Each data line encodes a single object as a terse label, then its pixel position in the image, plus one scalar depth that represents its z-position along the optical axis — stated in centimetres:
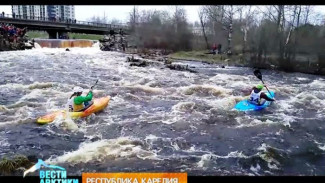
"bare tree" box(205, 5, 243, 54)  2601
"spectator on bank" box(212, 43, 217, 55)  2695
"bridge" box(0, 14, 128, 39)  3520
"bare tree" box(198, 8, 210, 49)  3187
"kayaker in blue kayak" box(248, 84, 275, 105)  1042
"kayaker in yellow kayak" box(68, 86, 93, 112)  923
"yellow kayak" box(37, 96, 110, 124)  886
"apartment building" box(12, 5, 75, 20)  8338
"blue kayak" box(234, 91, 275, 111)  1041
